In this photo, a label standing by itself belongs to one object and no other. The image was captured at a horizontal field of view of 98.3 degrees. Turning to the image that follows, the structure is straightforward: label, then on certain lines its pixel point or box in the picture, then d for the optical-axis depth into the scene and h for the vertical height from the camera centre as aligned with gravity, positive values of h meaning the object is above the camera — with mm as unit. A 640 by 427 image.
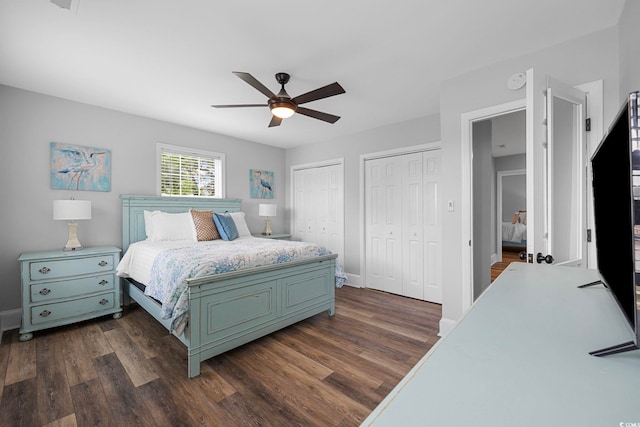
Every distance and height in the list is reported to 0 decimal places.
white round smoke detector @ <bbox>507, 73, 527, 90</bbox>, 2230 +1054
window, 3953 +622
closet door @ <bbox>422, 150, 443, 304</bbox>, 3633 -205
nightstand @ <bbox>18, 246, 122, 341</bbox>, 2594 -740
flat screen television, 571 -8
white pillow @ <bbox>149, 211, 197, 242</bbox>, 3391 -176
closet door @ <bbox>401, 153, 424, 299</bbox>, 3806 -226
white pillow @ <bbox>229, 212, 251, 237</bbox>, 4129 -167
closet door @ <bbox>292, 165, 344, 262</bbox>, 4750 +90
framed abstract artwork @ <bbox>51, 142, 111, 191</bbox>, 3086 +535
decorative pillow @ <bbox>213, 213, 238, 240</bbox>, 3654 -193
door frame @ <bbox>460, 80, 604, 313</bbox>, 2504 +114
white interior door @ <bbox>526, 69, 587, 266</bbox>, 1538 +221
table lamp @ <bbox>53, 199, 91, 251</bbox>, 2803 +6
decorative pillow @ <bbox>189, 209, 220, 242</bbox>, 3523 -178
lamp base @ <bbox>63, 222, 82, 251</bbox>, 2980 -296
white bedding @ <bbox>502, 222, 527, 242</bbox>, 7157 -572
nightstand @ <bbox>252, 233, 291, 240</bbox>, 4819 -426
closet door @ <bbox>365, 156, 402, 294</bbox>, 4039 -198
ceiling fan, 2180 +971
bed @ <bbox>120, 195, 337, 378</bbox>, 2086 -800
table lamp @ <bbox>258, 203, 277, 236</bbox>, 4746 +33
